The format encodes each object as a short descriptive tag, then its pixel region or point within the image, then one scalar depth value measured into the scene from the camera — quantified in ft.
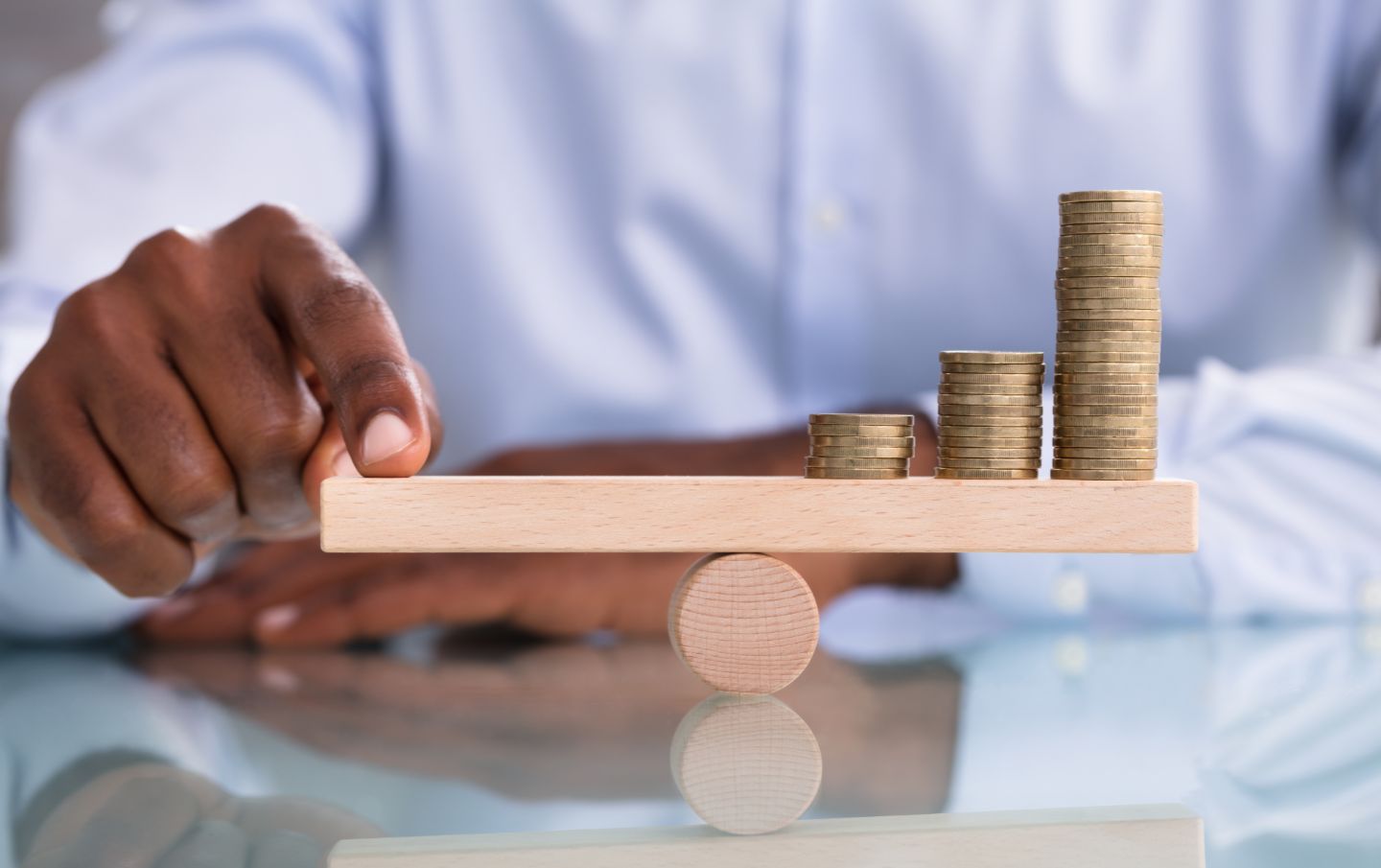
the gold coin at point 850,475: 2.33
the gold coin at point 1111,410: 2.34
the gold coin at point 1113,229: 2.28
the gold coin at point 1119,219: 2.28
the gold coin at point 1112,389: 2.32
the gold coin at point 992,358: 2.30
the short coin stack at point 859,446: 2.33
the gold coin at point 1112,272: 2.29
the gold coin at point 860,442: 2.33
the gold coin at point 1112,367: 2.31
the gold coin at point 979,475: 2.36
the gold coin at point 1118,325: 2.30
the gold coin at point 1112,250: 2.29
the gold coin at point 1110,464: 2.35
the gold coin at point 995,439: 2.36
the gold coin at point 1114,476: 2.35
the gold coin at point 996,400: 2.33
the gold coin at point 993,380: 2.32
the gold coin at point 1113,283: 2.29
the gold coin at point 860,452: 2.33
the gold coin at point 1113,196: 2.28
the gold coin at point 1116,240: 2.29
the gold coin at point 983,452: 2.36
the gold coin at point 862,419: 2.32
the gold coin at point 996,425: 2.35
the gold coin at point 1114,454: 2.35
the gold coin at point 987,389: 2.32
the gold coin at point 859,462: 2.33
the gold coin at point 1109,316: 2.30
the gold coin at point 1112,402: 2.33
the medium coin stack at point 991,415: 2.32
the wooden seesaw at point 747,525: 2.22
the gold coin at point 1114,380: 2.31
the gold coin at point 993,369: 2.31
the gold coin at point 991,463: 2.36
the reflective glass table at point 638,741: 1.74
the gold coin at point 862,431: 2.32
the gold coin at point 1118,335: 2.30
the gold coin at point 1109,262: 2.29
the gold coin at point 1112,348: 2.30
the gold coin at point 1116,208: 2.28
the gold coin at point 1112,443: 2.35
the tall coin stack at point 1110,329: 2.29
